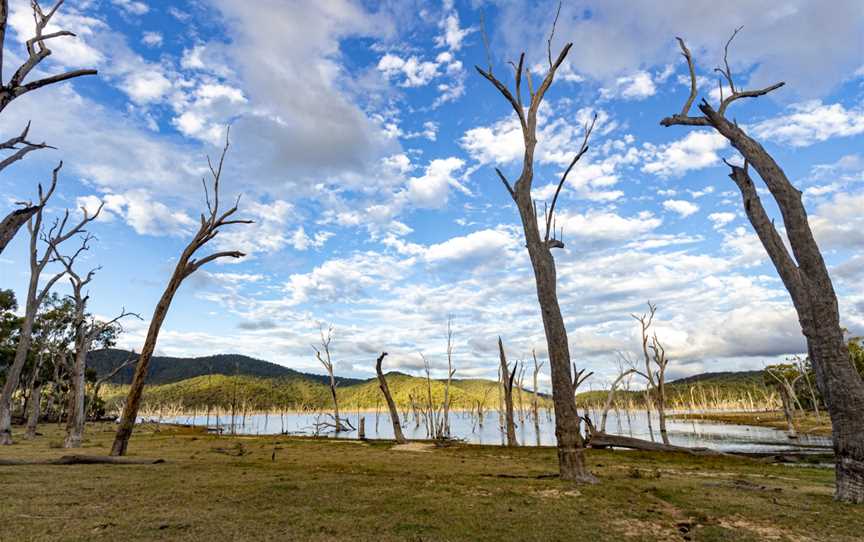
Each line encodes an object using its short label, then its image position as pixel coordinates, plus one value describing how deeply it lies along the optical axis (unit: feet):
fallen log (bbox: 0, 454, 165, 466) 40.00
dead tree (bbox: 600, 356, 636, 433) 105.36
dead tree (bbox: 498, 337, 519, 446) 104.17
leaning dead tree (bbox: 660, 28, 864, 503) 28.78
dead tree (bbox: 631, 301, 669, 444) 119.44
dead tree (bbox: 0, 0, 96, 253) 21.29
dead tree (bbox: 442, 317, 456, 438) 156.66
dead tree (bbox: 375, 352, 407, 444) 106.85
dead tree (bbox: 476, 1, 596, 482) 35.19
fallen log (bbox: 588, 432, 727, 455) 82.07
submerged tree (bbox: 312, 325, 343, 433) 144.87
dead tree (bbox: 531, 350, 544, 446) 162.40
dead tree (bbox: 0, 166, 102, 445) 64.03
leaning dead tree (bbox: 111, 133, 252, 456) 49.70
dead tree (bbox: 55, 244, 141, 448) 67.26
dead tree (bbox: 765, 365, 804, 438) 161.23
